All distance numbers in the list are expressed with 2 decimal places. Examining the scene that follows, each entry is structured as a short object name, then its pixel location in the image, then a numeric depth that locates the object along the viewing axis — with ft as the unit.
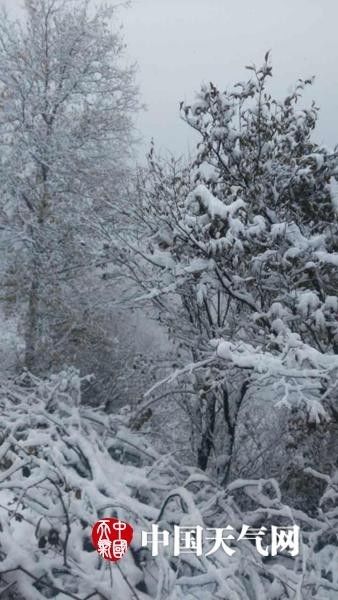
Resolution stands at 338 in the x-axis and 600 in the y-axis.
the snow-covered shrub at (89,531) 8.68
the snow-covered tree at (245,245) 16.29
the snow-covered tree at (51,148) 35.81
